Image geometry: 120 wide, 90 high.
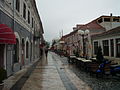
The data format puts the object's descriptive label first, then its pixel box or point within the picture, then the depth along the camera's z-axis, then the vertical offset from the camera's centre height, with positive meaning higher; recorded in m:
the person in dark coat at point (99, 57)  6.92 -0.76
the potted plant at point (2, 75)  3.53 -1.00
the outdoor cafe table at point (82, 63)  7.44 -1.39
